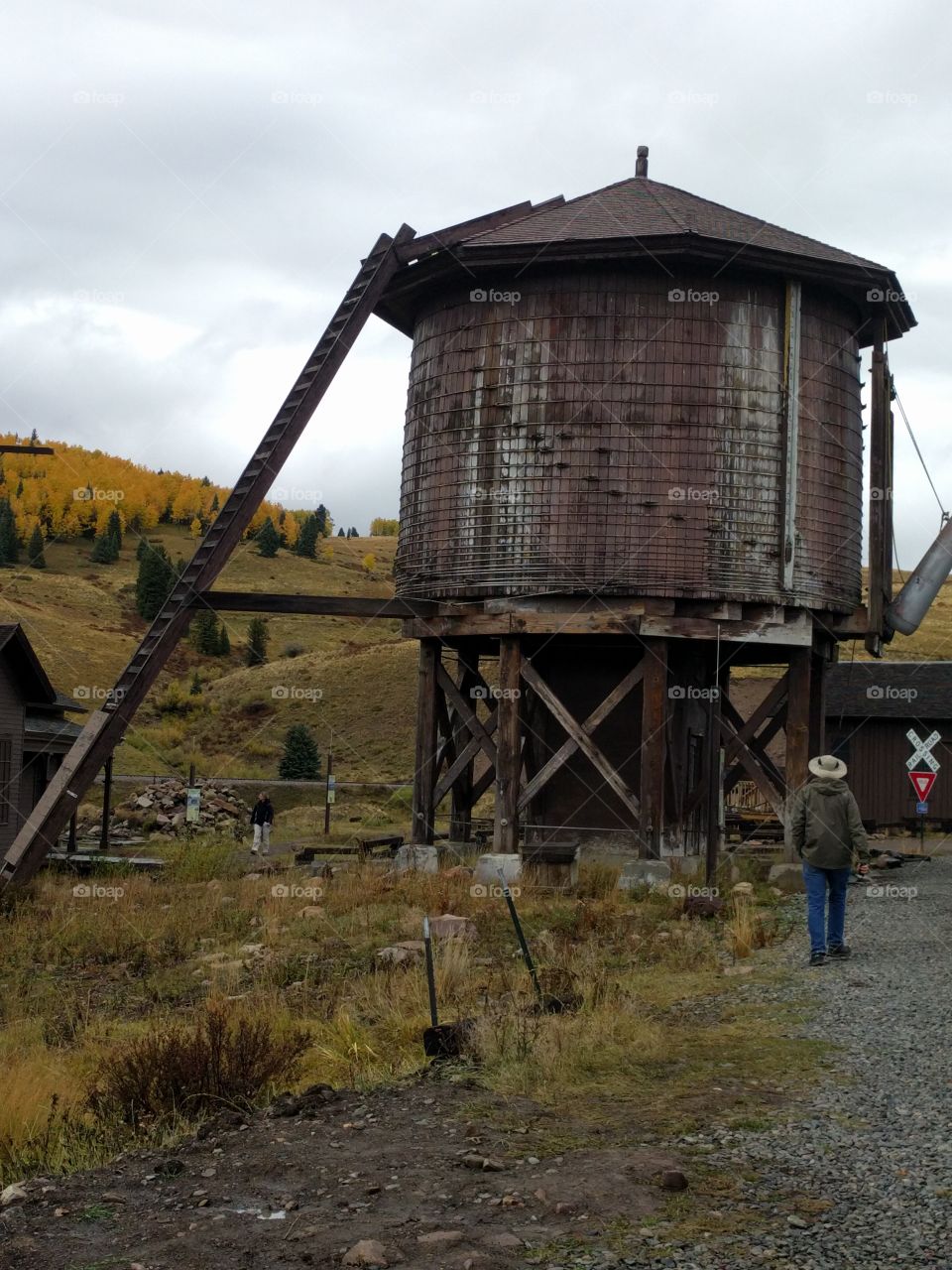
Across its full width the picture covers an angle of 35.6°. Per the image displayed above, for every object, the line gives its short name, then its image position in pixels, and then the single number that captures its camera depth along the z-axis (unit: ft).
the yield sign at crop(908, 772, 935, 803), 72.95
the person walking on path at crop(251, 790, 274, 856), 88.89
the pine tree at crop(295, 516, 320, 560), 354.54
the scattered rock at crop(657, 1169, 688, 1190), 18.97
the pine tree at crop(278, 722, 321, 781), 166.50
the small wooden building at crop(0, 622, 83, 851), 83.97
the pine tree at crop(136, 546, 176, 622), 256.32
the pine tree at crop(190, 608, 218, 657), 256.52
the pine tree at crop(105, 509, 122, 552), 340.80
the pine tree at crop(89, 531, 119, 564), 330.95
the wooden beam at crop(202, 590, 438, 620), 62.95
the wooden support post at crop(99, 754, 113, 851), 90.43
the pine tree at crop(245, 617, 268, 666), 248.52
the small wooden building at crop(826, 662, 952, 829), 107.24
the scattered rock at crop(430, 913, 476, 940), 43.83
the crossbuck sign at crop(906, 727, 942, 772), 76.54
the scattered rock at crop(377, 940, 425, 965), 40.45
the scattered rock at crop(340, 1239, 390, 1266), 16.35
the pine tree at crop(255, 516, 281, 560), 330.54
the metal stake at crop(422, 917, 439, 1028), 28.63
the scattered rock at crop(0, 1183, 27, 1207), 19.80
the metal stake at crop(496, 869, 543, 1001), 32.31
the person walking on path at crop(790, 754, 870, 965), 38.17
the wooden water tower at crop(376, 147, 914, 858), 59.93
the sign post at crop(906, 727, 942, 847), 73.05
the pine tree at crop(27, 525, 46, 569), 316.40
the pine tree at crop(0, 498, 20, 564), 315.58
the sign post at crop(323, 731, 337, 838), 102.06
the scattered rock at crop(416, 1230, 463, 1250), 16.92
